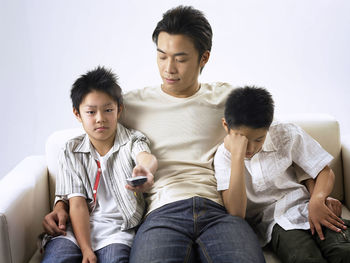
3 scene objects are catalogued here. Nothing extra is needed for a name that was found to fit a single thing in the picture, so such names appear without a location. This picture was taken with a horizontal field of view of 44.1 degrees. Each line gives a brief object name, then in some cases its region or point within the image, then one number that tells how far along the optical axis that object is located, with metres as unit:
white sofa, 1.48
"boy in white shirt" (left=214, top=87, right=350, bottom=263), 1.48
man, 1.42
